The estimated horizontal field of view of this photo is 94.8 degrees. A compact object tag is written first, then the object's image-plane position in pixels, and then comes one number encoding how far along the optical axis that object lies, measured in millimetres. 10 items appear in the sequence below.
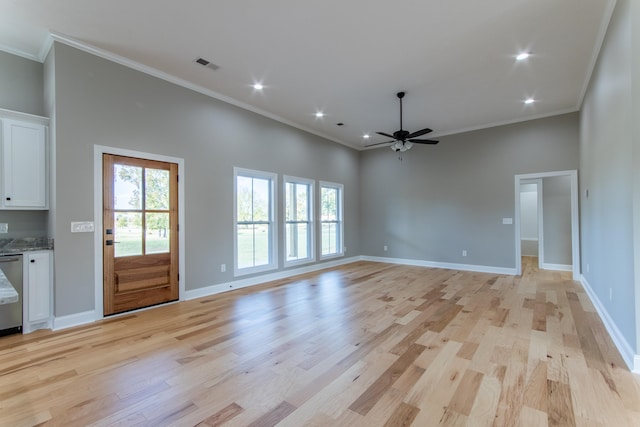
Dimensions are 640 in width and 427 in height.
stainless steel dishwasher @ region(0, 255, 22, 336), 3125
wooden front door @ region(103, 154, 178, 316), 3797
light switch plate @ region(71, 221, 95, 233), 3510
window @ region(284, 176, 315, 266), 6395
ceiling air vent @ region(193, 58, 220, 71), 3932
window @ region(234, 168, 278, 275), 5398
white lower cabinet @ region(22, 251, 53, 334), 3244
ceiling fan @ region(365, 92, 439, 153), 4906
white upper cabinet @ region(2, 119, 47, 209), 3322
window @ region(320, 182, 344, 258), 7424
